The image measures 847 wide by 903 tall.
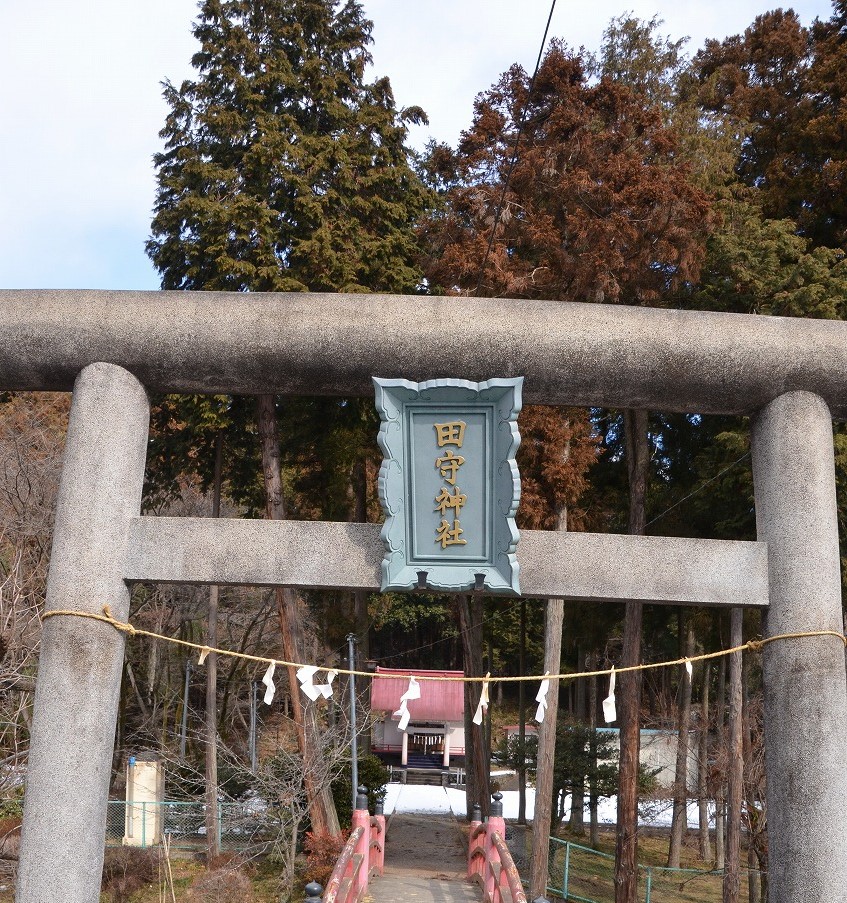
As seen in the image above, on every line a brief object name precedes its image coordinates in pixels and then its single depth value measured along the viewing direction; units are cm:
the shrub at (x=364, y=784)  1684
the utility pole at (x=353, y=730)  1301
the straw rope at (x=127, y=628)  510
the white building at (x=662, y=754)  2414
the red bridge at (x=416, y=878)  726
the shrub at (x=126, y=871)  1510
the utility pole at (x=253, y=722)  1894
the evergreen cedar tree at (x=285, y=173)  1516
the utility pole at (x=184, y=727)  2011
